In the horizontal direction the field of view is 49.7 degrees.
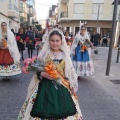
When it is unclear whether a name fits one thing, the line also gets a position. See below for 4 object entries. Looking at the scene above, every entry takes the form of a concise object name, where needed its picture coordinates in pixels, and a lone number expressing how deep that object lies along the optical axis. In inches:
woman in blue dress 170.6
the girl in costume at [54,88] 66.0
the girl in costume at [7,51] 152.8
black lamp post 180.1
